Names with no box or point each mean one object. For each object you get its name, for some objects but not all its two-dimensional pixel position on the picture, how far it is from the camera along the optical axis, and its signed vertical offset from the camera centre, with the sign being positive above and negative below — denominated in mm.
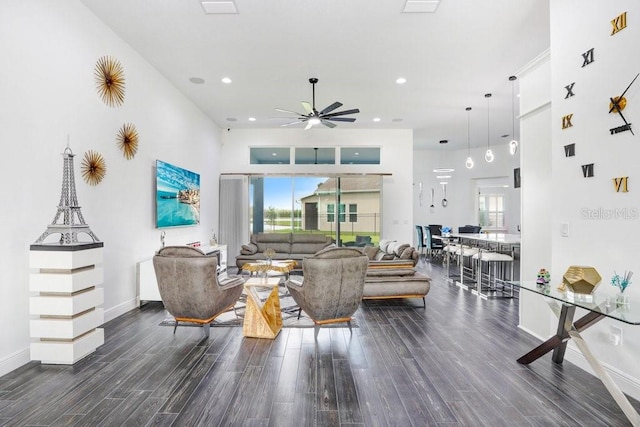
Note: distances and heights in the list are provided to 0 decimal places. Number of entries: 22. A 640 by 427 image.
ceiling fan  5012 +1632
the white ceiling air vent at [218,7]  3432 +2297
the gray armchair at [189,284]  3230 -708
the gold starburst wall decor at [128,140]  4219 +1036
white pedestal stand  2701 -734
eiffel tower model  2781 +29
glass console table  1938 -812
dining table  5262 -652
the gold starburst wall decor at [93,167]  3586 +570
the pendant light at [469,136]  7181 +2276
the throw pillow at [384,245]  5625 -573
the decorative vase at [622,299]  2096 -585
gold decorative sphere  2248 -488
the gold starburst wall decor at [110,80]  3805 +1698
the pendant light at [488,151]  6129 +1284
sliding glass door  8508 +271
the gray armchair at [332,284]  3281 -733
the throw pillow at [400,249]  5027 -566
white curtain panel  8242 +24
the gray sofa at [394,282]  4523 -984
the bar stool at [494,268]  5136 -1003
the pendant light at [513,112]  5426 +2273
